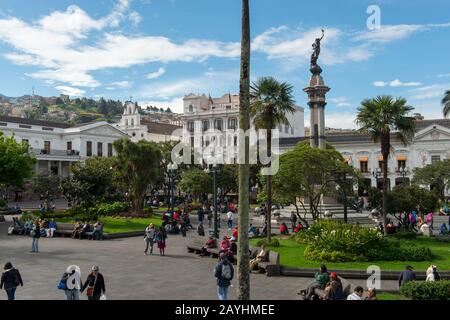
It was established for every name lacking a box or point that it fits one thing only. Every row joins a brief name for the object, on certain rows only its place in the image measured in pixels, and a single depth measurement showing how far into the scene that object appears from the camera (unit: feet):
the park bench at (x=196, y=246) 71.02
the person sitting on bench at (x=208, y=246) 68.93
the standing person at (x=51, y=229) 90.74
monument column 132.05
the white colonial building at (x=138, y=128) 299.79
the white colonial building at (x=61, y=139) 221.46
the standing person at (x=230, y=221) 111.04
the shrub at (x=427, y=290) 36.35
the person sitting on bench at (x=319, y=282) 40.22
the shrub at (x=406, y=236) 79.05
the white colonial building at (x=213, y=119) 275.39
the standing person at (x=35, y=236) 68.13
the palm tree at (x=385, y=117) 85.56
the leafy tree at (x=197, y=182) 170.60
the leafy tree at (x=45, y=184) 168.25
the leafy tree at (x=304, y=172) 84.58
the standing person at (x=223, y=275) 38.88
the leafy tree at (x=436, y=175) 175.94
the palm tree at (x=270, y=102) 79.05
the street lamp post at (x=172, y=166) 115.10
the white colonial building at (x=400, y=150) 216.54
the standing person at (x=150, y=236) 70.03
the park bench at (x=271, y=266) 54.39
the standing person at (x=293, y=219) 100.71
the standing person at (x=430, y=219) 98.95
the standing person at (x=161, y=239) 68.54
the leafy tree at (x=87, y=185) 110.83
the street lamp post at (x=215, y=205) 85.20
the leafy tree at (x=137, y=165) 128.06
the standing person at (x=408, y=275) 42.32
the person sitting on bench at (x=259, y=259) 56.54
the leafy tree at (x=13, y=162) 120.16
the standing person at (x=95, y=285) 36.79
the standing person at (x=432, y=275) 42.57
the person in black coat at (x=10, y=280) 39.27
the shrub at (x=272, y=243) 73.25
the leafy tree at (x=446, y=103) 156.37
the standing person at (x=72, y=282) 37.27
